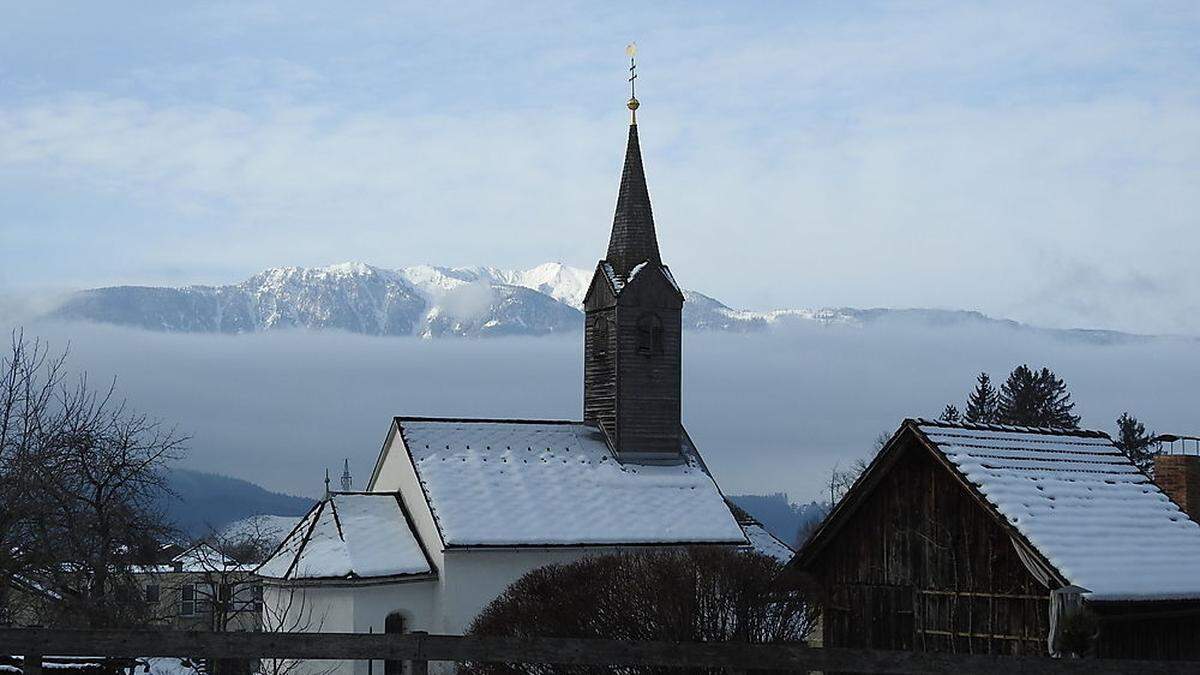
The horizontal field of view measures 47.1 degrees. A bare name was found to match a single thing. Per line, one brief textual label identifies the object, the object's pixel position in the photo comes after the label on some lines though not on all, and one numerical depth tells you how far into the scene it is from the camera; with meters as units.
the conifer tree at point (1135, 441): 72.31
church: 34.50
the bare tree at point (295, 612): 32.97
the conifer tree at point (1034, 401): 73.00
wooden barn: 18.78
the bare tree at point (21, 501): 19.41
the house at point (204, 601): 33.28
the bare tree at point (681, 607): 22.09
